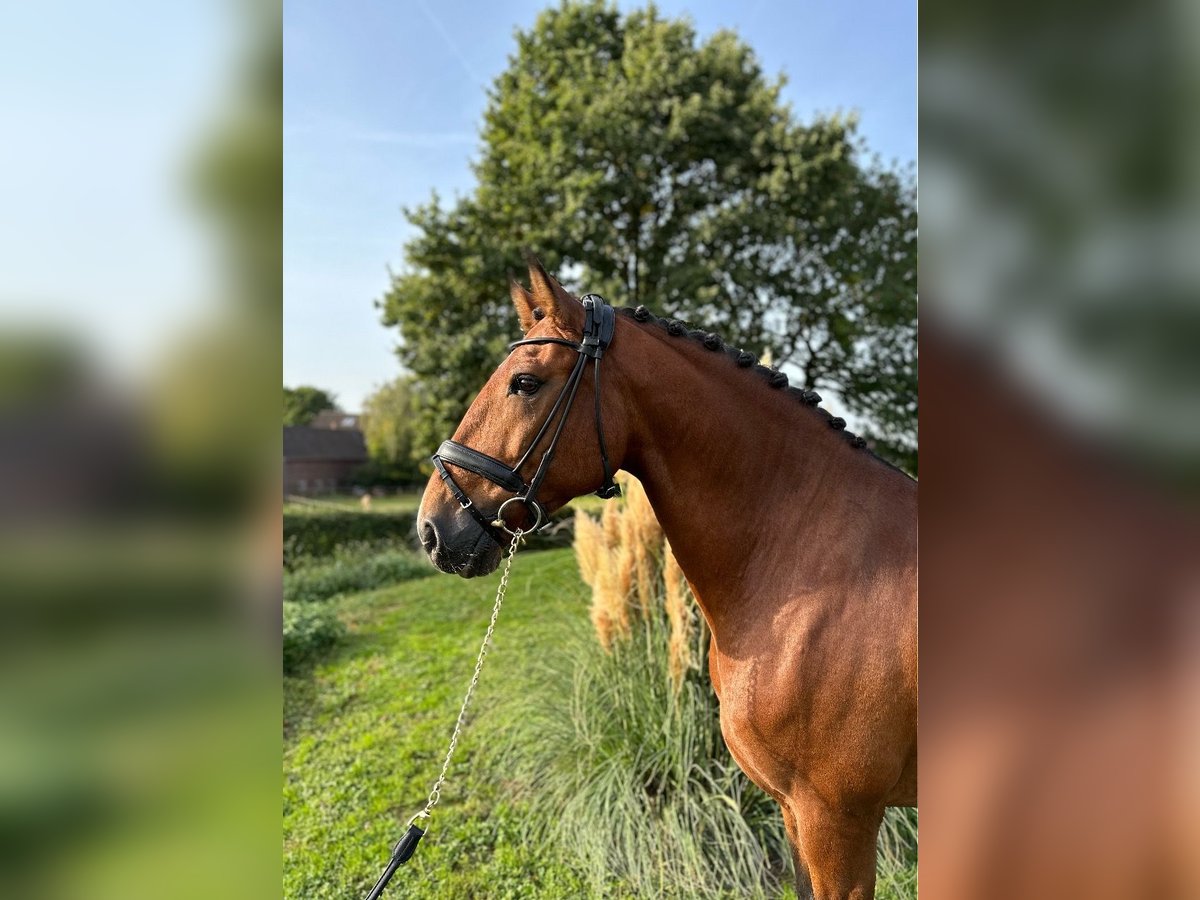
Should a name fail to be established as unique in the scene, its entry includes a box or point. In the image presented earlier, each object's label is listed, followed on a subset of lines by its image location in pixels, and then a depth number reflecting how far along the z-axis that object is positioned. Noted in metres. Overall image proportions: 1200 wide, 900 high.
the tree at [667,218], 9.56
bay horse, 1.65
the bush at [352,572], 8.78
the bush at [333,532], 9.74
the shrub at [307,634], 6.47
